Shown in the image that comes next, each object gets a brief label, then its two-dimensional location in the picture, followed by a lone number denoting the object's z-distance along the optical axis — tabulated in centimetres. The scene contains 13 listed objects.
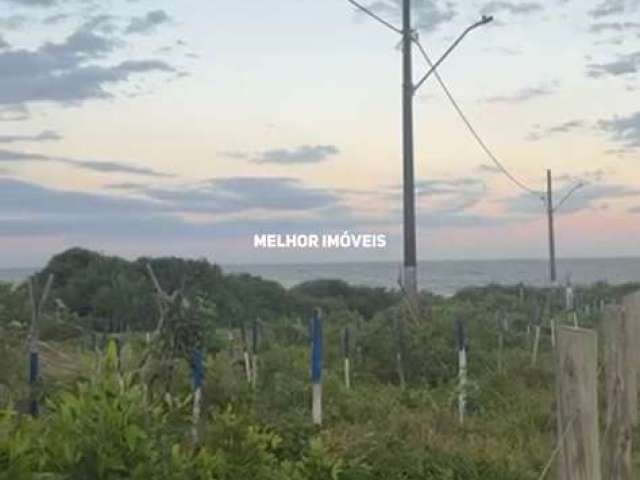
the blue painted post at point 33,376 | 667
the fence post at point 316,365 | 876
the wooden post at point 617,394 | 611
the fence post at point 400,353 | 1366
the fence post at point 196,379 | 595
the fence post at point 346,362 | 1225
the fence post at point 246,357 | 1154
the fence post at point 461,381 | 1105
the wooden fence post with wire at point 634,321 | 698
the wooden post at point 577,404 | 418
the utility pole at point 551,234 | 3938
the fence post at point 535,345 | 1513
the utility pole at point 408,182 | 1605
